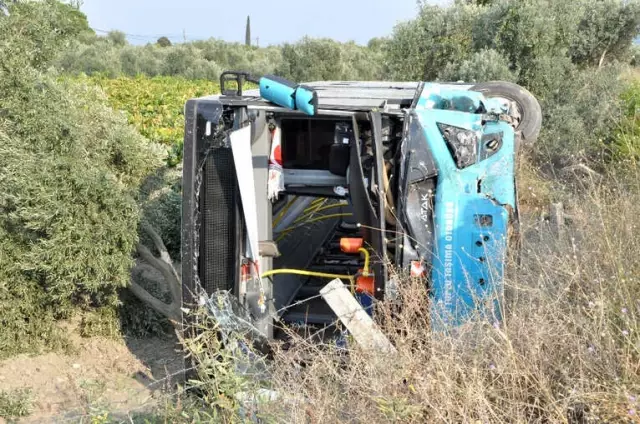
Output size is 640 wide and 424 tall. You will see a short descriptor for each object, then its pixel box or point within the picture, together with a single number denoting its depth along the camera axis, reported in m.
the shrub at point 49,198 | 6.19
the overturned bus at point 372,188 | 5.09
